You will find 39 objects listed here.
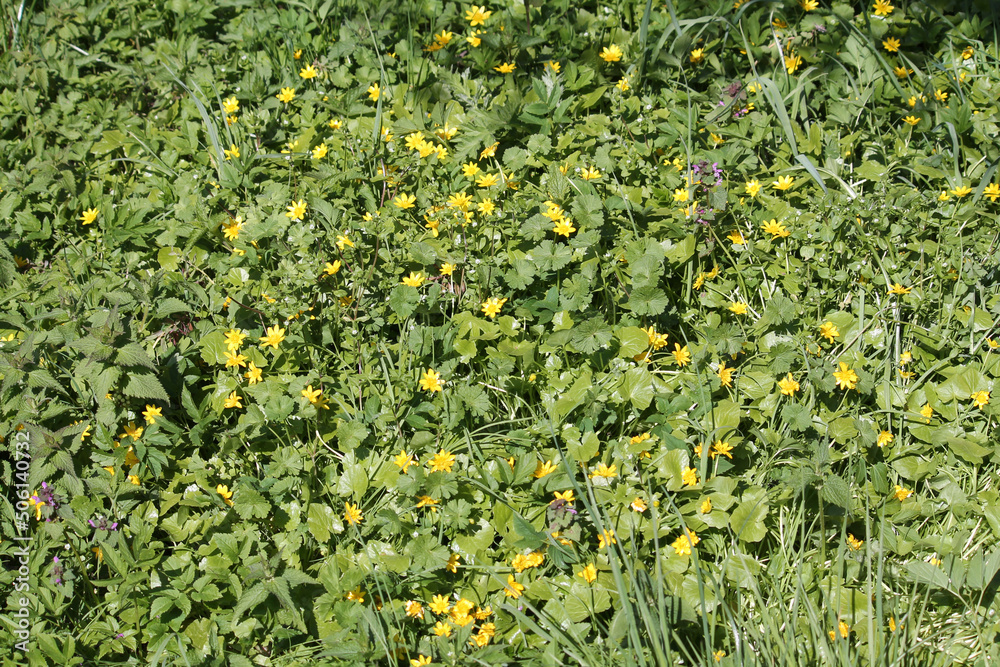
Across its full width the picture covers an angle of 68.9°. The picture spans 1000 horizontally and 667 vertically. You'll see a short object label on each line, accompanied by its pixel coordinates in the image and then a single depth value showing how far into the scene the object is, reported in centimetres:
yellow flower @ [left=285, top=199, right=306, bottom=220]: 281
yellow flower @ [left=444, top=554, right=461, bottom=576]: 218
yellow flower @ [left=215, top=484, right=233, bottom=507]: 231
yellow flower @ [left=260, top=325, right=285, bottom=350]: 250
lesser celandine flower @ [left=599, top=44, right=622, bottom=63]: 323
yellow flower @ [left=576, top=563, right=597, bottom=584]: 205
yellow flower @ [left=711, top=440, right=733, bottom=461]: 230
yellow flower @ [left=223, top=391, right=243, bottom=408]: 243
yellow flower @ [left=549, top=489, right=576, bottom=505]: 218
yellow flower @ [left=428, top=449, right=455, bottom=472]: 227
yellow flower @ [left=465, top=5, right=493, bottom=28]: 337
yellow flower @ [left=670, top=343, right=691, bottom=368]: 249
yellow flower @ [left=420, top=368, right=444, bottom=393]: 243
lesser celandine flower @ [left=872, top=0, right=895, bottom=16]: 336
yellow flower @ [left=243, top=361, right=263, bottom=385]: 248
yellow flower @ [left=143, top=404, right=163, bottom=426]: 239
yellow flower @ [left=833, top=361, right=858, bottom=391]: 237
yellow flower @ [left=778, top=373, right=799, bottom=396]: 238
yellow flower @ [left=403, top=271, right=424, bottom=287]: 267
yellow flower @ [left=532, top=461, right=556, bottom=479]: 228
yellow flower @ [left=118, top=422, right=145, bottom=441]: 238
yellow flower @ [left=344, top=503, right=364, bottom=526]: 224
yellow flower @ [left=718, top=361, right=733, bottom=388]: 246
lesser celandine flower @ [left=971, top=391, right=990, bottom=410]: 238
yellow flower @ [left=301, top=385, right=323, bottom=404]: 238
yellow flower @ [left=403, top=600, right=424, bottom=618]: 209
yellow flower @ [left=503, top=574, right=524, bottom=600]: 206
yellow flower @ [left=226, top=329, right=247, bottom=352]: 250
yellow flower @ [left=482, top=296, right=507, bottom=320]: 258
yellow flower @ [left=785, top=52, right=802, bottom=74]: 327
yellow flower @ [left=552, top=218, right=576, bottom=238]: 261
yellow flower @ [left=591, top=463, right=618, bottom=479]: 226
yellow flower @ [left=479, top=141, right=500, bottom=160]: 297
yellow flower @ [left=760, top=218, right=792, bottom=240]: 274
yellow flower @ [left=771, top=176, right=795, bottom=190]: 289
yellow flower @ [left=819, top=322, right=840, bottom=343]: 256
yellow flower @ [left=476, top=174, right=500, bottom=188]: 286
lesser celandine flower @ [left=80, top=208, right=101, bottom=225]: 295
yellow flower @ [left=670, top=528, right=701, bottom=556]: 217
